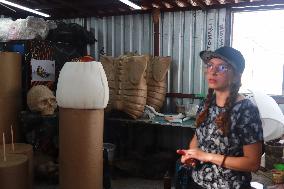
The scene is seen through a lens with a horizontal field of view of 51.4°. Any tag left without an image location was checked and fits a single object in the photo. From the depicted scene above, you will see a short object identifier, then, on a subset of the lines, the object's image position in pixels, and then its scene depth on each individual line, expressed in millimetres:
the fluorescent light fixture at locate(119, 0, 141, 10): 5288
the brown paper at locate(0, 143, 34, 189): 4320
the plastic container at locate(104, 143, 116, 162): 5496
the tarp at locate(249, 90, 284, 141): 2611
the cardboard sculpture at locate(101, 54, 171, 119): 5500
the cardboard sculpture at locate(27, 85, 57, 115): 5012
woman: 1892
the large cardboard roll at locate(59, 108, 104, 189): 3805
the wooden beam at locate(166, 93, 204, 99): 6009
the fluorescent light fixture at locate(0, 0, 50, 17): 5596
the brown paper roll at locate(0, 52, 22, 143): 4836
